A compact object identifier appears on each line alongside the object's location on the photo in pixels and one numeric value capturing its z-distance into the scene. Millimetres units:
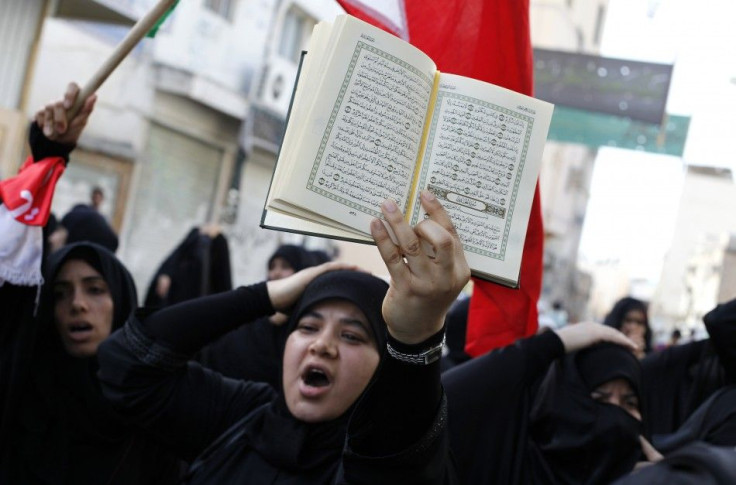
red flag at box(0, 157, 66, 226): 2855
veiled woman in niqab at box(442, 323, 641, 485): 2879
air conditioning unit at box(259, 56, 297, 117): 15742
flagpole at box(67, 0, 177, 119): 2508
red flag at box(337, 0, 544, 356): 2613
